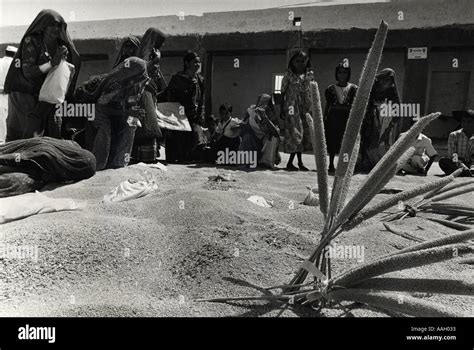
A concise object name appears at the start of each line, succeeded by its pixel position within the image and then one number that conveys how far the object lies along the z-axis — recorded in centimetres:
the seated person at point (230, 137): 669
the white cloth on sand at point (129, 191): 331
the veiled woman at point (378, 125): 611
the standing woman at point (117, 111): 495
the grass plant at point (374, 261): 119
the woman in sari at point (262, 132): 636
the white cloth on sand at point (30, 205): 264
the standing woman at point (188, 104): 662
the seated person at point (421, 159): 584
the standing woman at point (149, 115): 581
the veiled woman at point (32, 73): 446
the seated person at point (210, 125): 868
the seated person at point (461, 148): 595
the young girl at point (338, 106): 615
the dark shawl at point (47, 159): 347
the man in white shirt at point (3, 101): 585
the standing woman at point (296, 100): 640
